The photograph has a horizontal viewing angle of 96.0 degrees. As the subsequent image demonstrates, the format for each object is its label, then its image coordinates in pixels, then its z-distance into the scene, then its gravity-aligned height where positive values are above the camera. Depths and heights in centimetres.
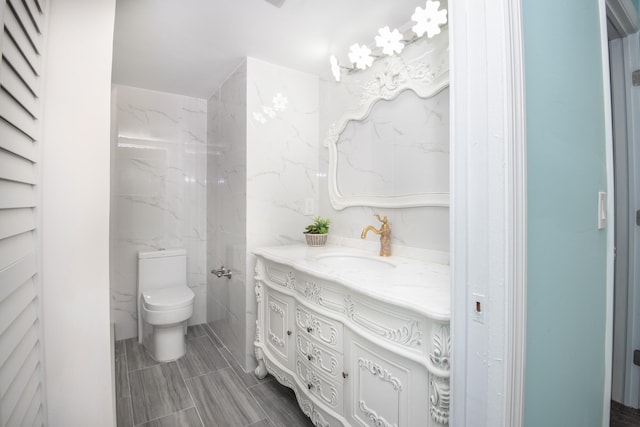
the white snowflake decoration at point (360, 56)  182 +100
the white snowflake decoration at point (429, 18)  140 +97
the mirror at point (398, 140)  151 +46
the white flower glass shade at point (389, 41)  164 +100
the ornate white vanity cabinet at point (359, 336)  92 -50
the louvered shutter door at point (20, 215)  57 +0
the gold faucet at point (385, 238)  174 -15
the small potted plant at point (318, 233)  208 -14
